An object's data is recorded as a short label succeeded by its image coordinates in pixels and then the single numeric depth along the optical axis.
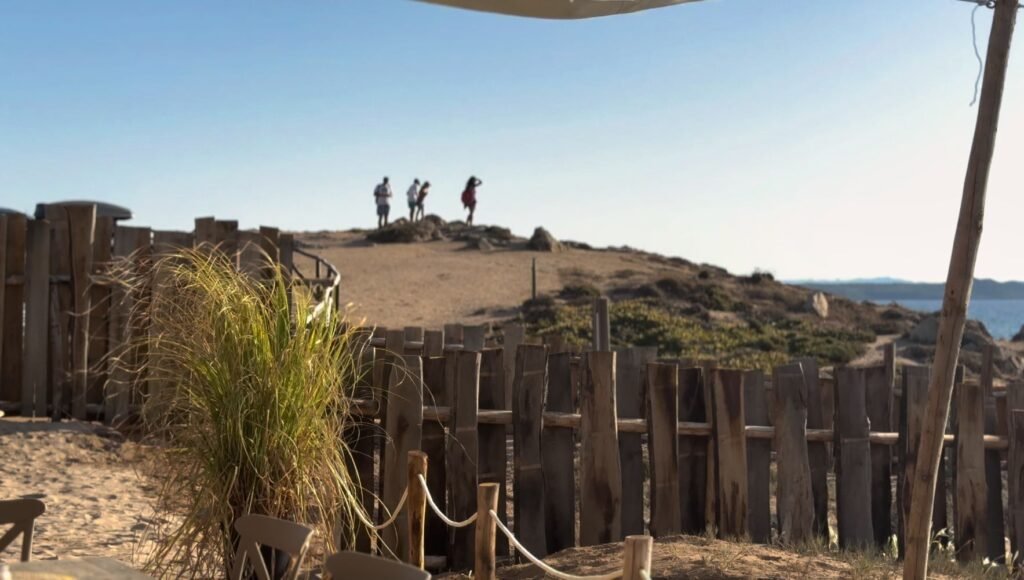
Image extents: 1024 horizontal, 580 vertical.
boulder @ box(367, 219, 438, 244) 38.47
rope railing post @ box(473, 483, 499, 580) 3.98
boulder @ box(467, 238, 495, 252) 36.47
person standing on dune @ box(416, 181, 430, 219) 39.19
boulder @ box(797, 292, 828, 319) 29.21
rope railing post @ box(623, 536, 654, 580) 2.96
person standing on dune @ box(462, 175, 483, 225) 37.81
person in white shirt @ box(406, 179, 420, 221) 38.25
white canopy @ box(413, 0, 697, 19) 3.46
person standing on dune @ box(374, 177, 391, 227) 36.81
